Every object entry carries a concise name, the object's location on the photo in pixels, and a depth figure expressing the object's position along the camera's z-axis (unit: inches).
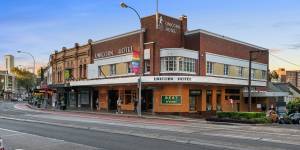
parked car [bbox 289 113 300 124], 1300.1
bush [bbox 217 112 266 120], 1071.2
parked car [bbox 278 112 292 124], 1293.5
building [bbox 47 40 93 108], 1761.1
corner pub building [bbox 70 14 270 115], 1332.1
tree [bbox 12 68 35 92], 4692.5
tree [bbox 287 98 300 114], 1828.4
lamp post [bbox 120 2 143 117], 1189.8
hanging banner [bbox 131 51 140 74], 1252.1
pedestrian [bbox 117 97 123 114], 1425.8
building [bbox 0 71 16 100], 4840.6
